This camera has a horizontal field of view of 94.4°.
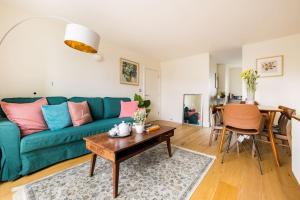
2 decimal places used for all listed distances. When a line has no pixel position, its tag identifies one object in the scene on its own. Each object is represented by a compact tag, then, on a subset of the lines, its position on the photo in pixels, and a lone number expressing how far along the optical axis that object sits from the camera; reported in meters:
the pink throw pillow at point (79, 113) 2.28
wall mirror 4.54
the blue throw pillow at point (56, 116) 2.03
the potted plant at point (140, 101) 4.03
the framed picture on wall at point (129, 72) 4.00
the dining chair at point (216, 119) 2.68
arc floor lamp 1.44
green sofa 1.55
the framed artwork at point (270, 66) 3.19
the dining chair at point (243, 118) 1.87
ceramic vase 1.93
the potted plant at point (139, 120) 1.94
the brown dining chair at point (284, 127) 1.90
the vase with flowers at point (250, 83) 2.60
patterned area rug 1.36
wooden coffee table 1.34
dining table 1.95
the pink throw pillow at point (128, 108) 3.21
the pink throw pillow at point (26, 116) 1.78
